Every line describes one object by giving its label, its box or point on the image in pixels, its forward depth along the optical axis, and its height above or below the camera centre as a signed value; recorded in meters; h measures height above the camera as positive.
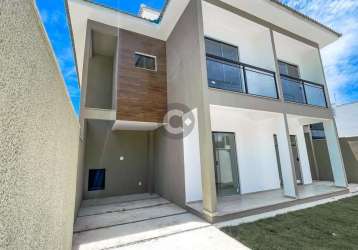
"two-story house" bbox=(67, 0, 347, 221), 5.16 +1.78
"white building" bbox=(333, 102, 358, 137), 13.54 +2.56
